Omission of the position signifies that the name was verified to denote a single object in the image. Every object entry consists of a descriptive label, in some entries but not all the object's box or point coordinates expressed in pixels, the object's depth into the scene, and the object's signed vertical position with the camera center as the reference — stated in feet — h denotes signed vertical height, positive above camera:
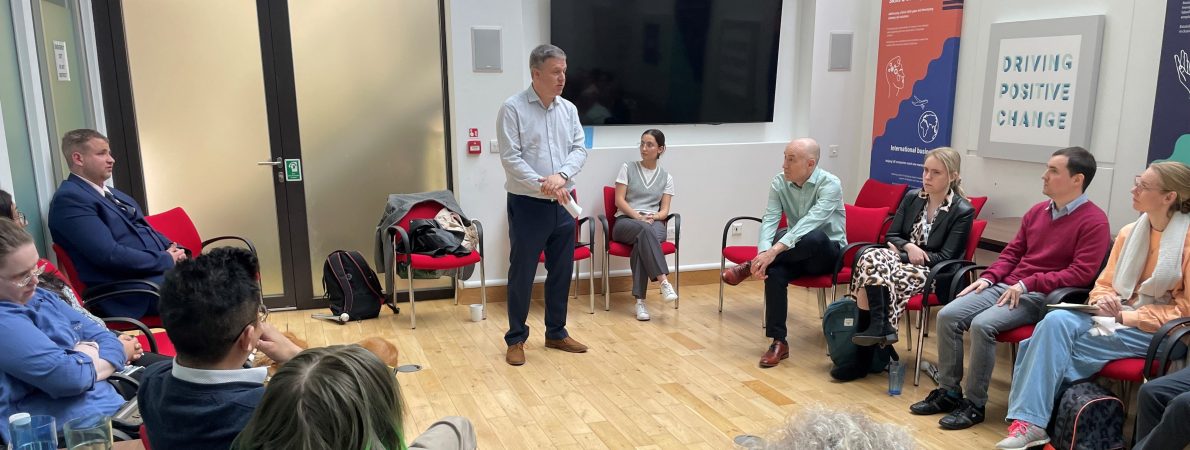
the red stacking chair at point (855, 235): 15.46 -3.17
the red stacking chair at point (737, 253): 17.40 -3.75
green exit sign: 17.76 -1.93
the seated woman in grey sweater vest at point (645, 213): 18.08 -3.04
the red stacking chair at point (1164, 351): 10.17 -3.40
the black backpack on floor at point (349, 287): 17.46 -4.42
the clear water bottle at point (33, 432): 6.21 -2.69
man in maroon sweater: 12.03 -3.09
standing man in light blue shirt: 13.91 -1.63
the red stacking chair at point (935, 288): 13.42 -3.42
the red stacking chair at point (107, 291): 11.68 -3.10
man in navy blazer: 12.05 -2.20
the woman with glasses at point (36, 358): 7.36 -2.60
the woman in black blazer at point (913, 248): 13.52 -2.97
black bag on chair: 17.01 -3.31
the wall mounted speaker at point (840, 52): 20.27 +0.69
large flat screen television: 18.83 +0.52
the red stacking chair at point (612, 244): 18.47 -3.76
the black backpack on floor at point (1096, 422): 10.32 -4.35
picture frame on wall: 14.74 -0.15
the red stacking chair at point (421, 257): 16.72 -3.66
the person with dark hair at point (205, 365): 5.49 -1.96
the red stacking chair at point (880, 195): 18.21 -2.64
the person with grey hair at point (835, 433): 4.06 -1.79
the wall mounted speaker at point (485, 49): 17.71 +0.69
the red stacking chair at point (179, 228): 14.74 -2.70
